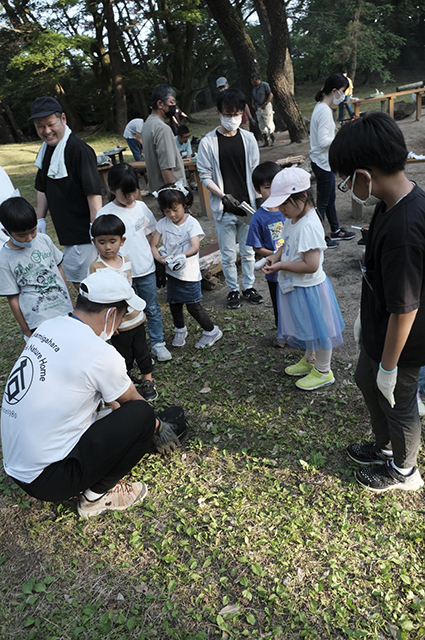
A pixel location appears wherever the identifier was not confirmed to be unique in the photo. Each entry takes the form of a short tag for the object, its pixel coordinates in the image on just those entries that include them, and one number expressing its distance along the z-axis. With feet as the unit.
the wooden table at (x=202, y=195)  25.39
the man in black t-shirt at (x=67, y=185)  10.91
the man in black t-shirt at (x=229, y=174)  13.78
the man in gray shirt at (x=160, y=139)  14.16
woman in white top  16.44
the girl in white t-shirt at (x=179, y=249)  11.76
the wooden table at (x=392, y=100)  35.92
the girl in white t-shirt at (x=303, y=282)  9.09
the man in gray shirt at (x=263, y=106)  35.94
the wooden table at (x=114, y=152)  32.99
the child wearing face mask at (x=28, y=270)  9.82
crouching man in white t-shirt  6.75
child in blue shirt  11.53
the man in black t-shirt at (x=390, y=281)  5.43
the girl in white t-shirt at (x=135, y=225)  10.72
